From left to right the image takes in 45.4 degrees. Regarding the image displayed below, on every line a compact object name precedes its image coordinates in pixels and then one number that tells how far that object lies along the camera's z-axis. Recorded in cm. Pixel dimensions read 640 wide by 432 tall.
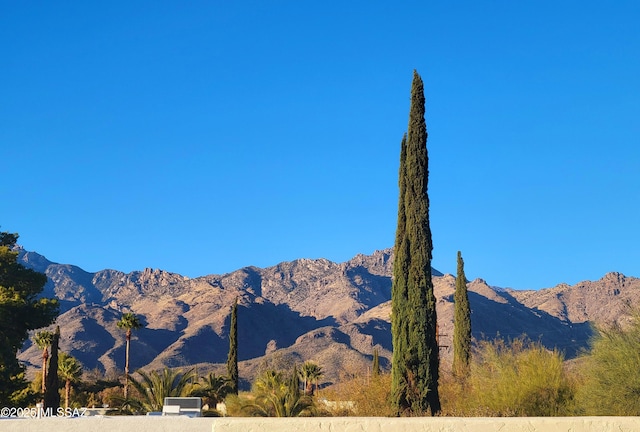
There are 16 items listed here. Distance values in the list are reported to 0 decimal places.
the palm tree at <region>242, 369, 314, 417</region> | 2784
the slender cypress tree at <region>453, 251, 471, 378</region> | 3731
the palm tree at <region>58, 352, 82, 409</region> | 5556
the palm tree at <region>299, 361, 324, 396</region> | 7102
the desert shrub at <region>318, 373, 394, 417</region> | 2673
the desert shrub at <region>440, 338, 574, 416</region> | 2467
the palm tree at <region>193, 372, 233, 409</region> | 4997
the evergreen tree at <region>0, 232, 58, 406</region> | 3931
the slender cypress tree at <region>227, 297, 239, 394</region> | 5122
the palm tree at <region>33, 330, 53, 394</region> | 5825
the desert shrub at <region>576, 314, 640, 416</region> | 2138
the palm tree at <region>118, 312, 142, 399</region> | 6362
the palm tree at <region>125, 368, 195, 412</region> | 3053
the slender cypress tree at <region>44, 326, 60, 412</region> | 4069
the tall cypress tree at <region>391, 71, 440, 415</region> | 2303
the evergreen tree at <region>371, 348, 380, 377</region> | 4610
